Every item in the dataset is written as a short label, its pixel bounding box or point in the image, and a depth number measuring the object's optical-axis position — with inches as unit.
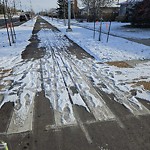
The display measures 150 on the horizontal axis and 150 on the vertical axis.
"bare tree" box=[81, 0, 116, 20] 1628.9
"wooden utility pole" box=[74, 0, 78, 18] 2554.6
